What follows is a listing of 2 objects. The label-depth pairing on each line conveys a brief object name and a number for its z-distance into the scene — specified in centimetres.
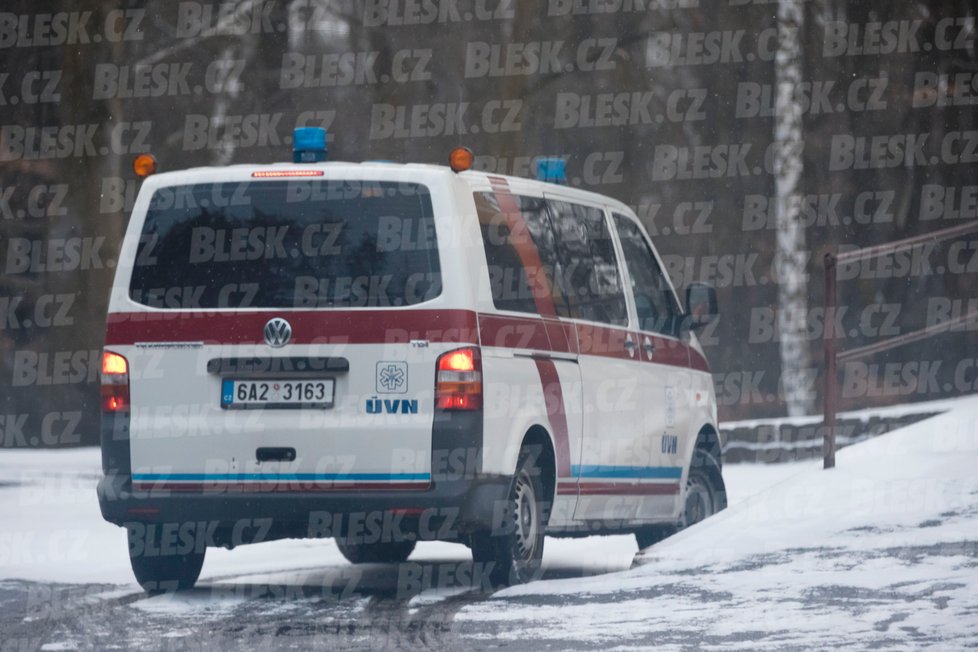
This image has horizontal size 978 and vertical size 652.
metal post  2237
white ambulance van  1711
